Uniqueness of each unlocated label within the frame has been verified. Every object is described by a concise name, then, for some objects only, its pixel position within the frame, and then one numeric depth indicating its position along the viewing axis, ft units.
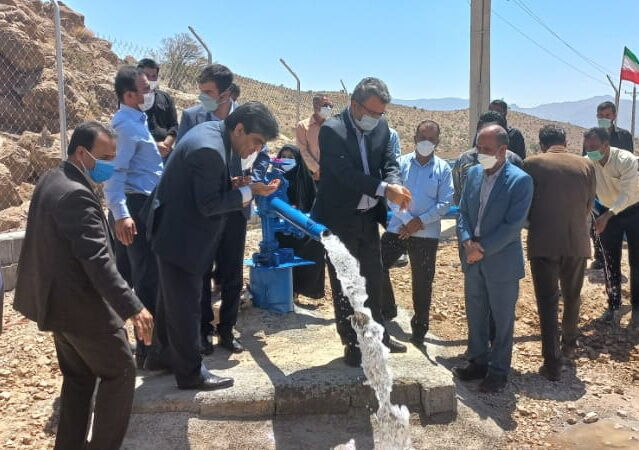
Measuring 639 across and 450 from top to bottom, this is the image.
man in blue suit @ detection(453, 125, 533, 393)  13.14
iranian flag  34.47
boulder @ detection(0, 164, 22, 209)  22.81
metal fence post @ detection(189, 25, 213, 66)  22.06
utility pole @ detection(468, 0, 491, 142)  25.45
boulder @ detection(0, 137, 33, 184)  24.17
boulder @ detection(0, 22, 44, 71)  28.25
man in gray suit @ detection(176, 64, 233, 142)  14.11
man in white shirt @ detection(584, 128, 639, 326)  17.83
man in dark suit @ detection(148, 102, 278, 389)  10.64
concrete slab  11.50
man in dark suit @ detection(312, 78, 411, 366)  12.06
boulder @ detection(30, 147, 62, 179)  25.04
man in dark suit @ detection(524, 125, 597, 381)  14.34
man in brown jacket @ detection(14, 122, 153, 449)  8.43
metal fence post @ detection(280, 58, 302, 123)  26.91
